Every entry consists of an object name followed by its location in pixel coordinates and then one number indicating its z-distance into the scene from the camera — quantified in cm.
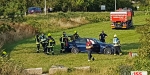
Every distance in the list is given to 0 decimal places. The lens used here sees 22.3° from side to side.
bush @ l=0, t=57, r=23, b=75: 1531
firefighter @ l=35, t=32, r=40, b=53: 2798
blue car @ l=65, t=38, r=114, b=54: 2723
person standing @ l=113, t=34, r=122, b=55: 2622
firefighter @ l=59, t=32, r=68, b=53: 2793
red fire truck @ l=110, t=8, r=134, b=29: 4650
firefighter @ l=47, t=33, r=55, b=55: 2659
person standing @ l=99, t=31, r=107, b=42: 3121
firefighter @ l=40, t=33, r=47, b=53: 2759
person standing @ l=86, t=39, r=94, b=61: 2400
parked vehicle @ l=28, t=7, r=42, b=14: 6778
